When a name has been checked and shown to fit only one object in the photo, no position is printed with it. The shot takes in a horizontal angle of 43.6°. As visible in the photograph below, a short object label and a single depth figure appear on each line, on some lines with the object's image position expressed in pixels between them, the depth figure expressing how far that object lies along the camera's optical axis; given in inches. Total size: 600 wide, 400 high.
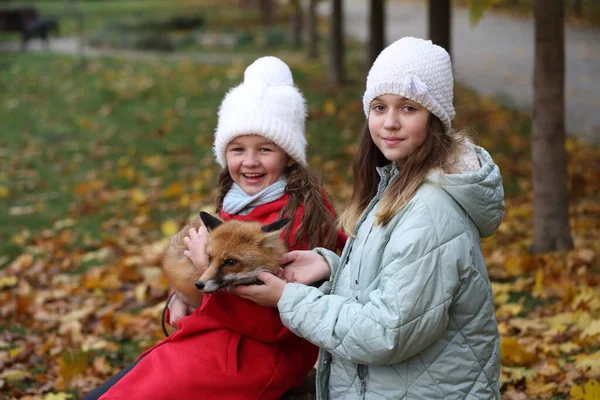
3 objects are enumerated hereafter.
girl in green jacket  95.5
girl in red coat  114.8
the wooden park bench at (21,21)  1032.4
